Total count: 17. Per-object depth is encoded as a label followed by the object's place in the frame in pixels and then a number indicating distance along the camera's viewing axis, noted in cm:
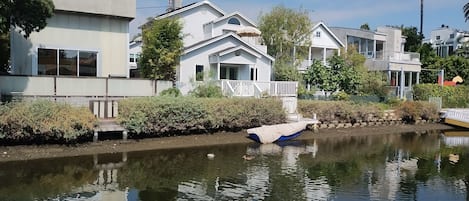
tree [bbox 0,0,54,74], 1631
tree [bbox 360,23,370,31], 8186
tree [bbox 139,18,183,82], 2750
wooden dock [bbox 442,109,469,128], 3272
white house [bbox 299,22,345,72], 4334
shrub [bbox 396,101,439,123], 3192
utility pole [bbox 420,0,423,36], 6744
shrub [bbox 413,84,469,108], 3847
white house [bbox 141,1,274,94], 2981
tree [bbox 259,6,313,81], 3881
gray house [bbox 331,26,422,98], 4519
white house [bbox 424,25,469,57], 6644
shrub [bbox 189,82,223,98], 2530
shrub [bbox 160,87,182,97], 2317
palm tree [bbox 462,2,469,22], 4693
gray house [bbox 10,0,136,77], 2167
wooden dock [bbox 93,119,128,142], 1905
